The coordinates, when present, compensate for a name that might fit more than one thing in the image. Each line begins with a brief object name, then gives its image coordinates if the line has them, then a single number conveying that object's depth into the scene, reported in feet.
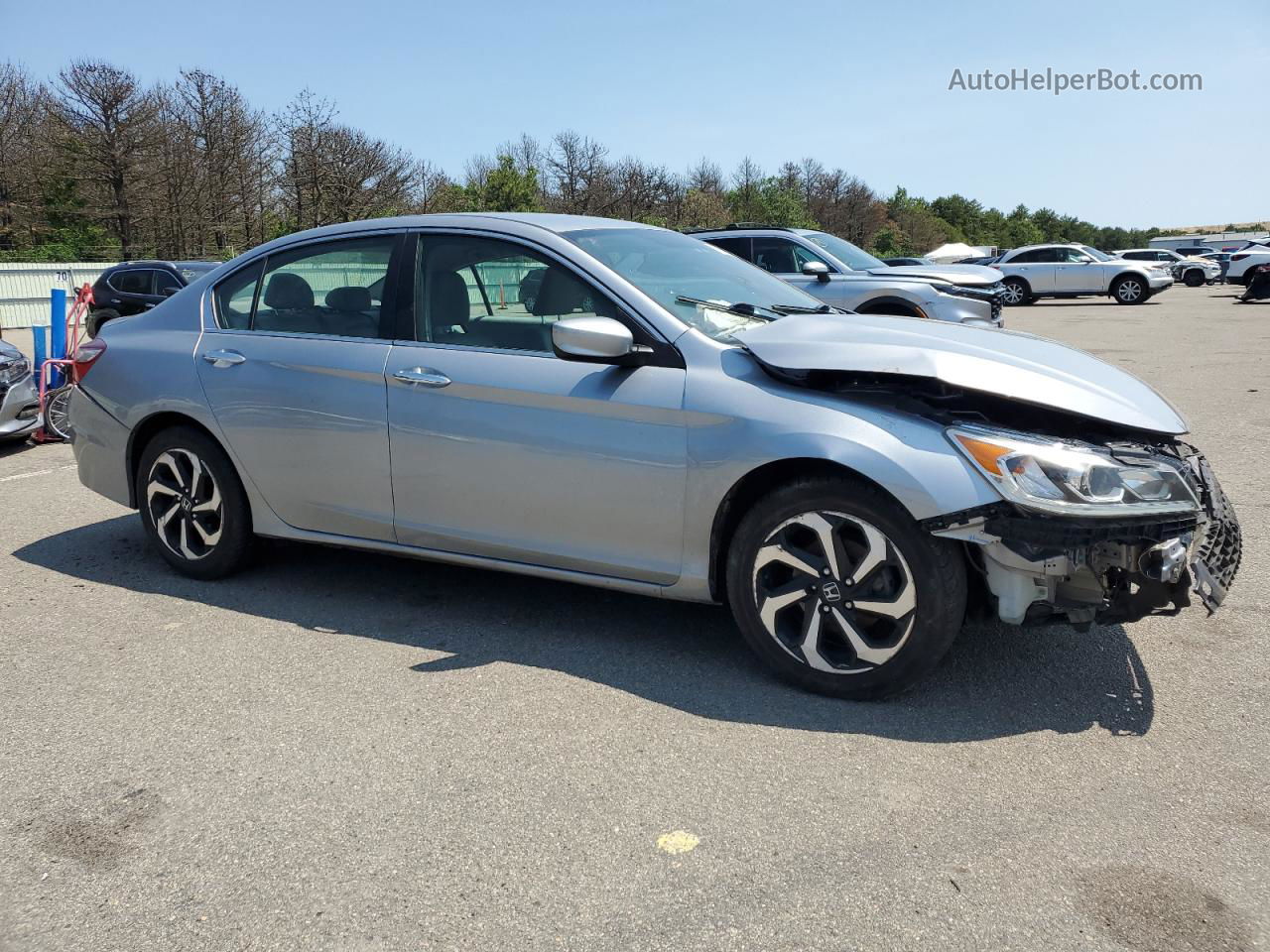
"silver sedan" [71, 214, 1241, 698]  11.07
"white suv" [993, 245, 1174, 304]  103.86
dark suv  57.52
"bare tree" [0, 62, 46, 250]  115.85
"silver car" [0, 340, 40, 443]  27.84
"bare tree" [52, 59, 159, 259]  110.22
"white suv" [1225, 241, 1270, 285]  123.94
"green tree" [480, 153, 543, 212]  153.99
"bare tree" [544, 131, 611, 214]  176.59
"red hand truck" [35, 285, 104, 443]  29.07
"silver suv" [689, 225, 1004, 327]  39.04
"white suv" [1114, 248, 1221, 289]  150.10
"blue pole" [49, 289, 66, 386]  33.71
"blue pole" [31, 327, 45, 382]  33.65
